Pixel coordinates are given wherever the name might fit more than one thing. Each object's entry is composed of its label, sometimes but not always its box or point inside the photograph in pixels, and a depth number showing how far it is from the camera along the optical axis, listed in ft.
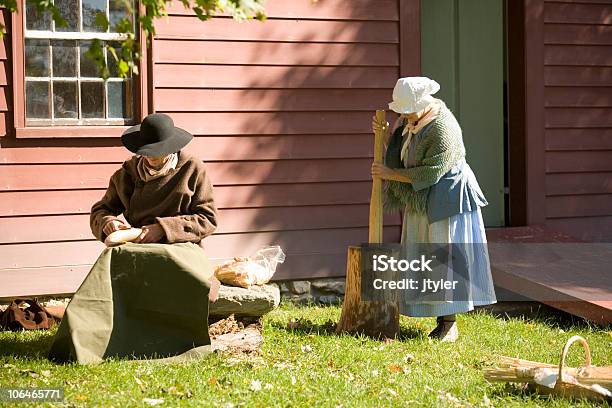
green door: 64.34
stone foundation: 56.44
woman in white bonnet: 44.91
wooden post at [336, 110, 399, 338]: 45.14
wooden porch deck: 48.90
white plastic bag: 45.47
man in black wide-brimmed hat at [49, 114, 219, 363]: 39.75
